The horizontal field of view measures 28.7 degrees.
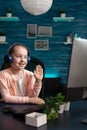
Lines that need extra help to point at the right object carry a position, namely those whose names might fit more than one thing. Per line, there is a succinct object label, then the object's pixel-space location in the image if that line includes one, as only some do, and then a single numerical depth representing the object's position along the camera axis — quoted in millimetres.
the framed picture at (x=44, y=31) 3485
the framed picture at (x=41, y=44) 3503
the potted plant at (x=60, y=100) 1217
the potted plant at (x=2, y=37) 3370
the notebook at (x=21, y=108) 1210
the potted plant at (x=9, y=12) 3349
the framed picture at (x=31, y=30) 3478
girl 1516
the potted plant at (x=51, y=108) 1164
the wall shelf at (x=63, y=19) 3391
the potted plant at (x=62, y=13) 3380
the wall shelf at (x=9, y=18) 3345
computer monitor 1116
